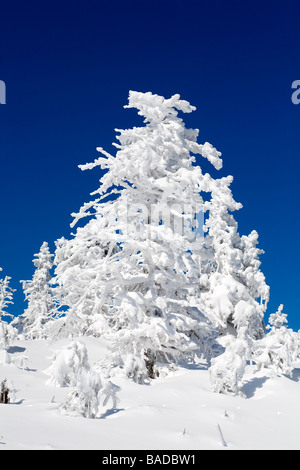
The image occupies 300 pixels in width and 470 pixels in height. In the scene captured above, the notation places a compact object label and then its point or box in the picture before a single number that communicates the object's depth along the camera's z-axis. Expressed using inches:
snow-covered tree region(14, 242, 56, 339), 1694.1
